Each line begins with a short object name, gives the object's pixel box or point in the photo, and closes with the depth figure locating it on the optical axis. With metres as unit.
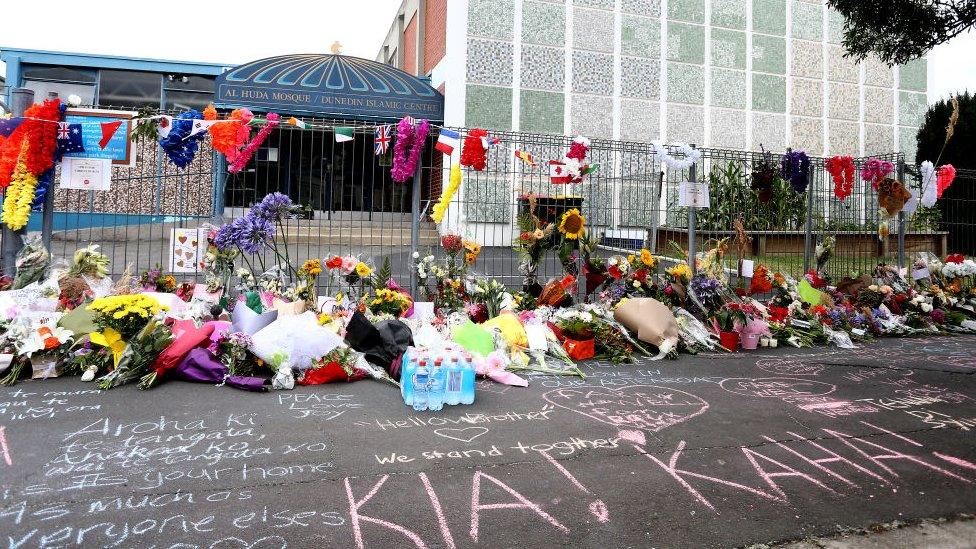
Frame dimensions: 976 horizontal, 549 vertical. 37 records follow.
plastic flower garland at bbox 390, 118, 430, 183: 7.62
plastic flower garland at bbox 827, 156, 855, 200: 9.54
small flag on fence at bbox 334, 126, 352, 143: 7.41
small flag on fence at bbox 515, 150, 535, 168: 7.68
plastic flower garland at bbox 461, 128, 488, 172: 7.95
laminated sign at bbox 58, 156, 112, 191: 7.06
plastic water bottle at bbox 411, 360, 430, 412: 4.73
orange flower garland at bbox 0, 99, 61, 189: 6.77
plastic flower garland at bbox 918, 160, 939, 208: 9.73
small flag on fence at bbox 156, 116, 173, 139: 7.12
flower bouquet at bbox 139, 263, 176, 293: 6.88
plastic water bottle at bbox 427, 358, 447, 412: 4.75
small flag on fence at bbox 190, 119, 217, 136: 7.20
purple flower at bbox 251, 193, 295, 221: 6.80
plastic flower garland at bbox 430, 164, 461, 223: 7.48
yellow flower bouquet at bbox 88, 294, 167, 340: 5.15
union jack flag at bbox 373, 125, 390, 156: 7.70
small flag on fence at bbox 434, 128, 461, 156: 7.75
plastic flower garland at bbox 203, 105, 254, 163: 7.20
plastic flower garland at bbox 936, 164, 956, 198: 9.82
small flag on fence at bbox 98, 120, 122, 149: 6.95
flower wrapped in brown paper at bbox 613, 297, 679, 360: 6.82
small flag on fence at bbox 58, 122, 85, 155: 6.94
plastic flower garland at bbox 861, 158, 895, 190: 9.77
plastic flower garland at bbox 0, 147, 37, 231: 6.79
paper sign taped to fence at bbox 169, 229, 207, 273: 7.09
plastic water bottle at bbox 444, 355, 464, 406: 4.82
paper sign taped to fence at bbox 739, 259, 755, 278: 8.30
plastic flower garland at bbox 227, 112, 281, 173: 7.23
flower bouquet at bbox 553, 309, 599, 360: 6.61
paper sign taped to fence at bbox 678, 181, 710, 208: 8.41
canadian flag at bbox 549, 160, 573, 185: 8.11
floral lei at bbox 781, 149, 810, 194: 9.16
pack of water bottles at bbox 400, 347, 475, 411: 4.74
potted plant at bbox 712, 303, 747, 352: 7.38
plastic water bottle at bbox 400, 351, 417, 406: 4.81
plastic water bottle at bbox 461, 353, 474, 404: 4.88
